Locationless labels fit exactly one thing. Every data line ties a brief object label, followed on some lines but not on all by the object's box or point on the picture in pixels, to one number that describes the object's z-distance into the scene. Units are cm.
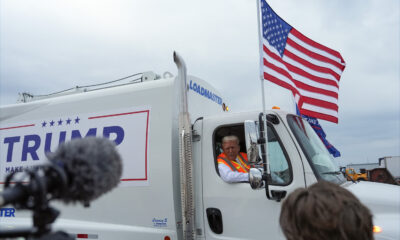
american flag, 416
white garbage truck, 315
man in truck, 335
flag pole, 307
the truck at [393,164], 2134
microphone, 84
